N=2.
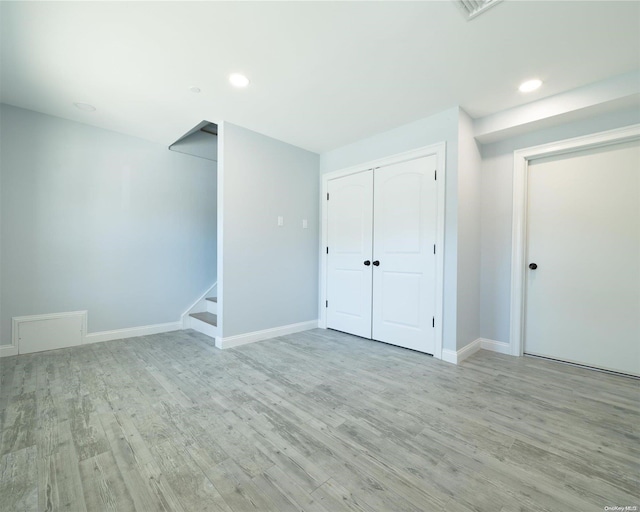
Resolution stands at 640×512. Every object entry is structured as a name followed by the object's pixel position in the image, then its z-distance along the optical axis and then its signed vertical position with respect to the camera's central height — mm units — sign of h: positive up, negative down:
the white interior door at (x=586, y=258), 2436 -40
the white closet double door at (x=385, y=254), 2920 -14
